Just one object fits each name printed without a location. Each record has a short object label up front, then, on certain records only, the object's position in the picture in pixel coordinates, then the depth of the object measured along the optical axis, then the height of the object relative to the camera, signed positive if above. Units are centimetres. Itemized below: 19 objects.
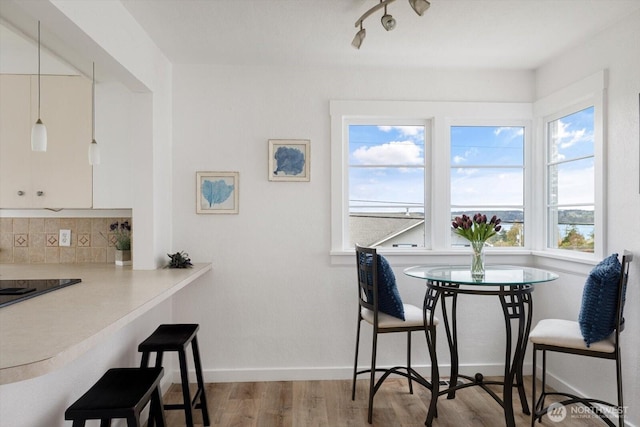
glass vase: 265 -26
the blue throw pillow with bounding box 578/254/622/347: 212 -44
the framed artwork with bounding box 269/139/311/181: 324 +45
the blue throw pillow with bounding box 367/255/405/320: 257 -47
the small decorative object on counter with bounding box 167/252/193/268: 290 -33
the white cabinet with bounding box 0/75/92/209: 283 +49
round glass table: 238 -50
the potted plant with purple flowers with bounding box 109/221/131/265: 293 -25
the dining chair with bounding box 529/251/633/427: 212 -56
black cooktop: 178 -36
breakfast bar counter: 112 -38
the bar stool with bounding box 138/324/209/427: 223 -73
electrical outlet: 311 -18
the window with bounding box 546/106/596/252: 282 +26
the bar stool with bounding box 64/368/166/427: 150 -70
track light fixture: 195 +102
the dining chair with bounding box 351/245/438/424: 256 -57
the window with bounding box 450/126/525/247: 342 +35
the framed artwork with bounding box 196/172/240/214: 321 +18
